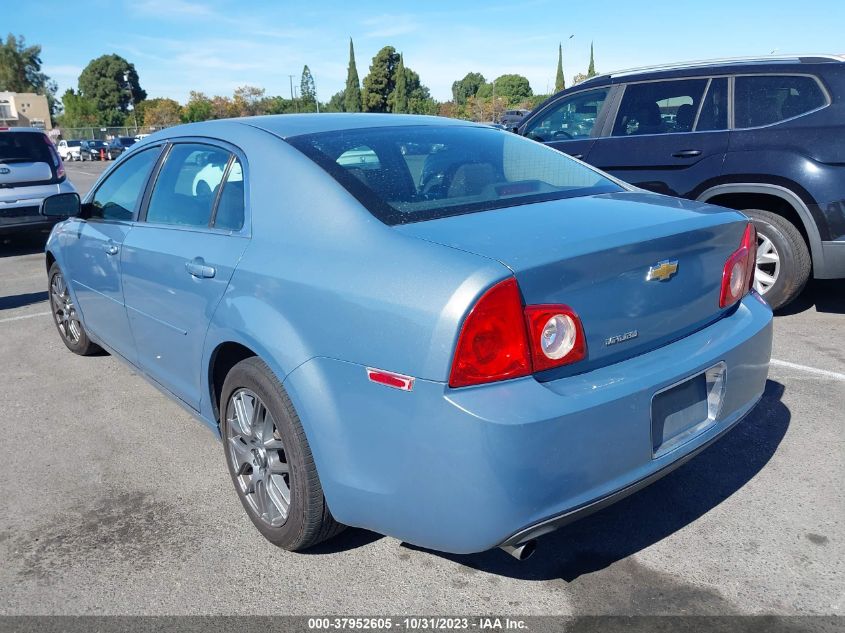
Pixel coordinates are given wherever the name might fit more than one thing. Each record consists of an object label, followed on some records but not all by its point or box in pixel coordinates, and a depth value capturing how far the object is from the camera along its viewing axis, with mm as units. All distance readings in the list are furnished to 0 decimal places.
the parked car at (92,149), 49469
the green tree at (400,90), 74062
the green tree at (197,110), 73125
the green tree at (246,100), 76500
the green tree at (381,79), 78125
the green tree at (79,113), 86125
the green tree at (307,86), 110125
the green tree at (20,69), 112750
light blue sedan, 2070
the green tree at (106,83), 104938
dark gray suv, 5211
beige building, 96662
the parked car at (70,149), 50500
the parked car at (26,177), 9664
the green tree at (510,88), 124700
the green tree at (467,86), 134500
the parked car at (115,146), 47094
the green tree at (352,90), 79812
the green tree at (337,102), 84262
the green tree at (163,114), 74375
